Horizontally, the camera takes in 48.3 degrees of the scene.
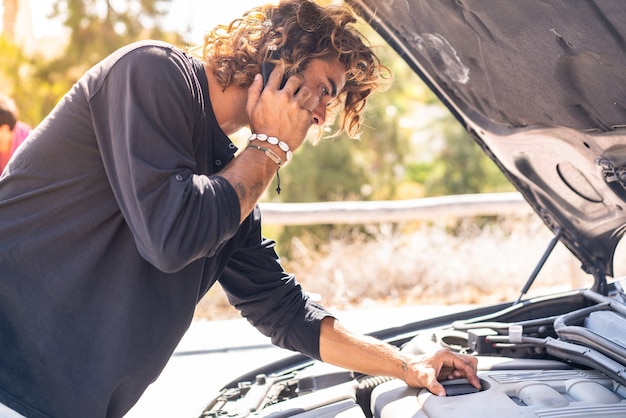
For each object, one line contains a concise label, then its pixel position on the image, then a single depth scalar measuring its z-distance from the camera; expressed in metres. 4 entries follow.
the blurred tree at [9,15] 9.62
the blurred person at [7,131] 4.32
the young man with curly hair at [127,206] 1.48
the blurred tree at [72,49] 8.23
